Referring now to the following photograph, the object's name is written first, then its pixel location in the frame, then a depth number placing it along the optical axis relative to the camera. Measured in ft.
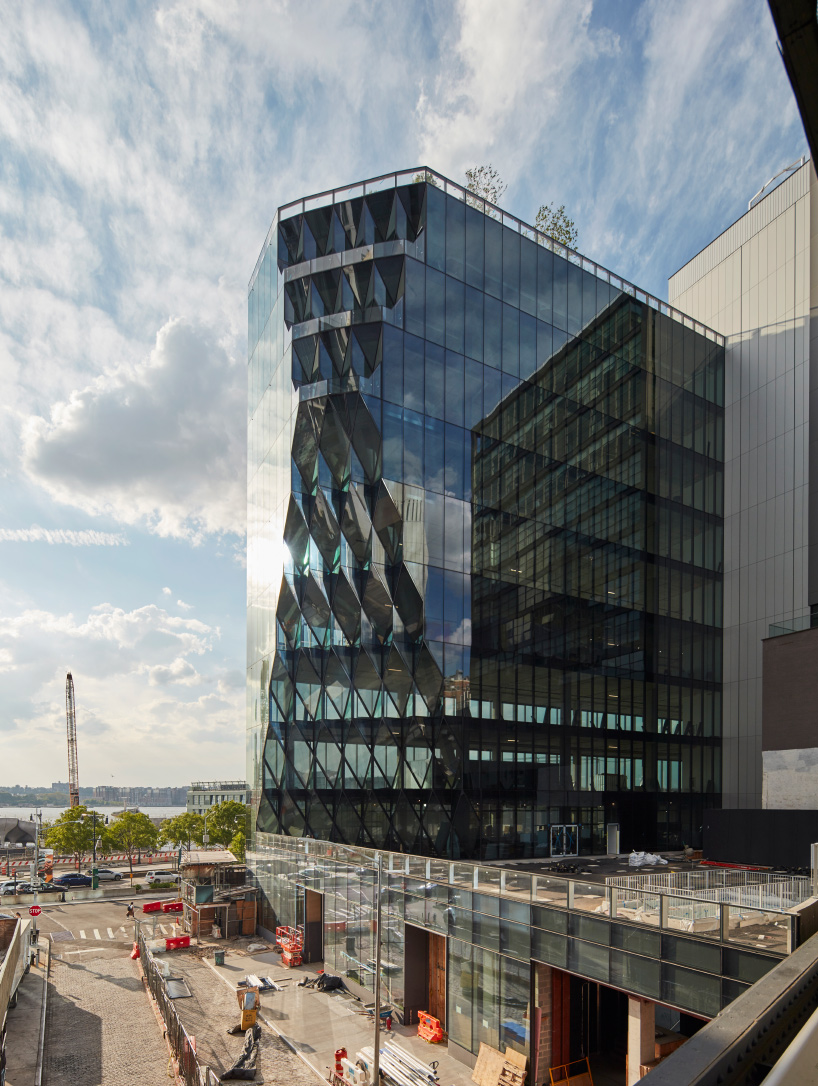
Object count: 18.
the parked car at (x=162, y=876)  242.17
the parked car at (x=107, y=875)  262.88
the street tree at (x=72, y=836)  264.72
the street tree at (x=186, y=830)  297.74
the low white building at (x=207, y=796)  624.22
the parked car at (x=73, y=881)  248.52
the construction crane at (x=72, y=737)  595.47
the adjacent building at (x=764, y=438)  170.60
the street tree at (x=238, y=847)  221.85
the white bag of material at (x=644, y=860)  131.75
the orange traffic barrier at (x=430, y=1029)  97.86
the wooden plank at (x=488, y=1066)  84.28
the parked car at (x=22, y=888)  230.27
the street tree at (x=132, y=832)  284.61
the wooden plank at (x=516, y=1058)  83.20
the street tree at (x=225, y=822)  278.26
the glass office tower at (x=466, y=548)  141.90
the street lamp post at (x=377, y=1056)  73.59
